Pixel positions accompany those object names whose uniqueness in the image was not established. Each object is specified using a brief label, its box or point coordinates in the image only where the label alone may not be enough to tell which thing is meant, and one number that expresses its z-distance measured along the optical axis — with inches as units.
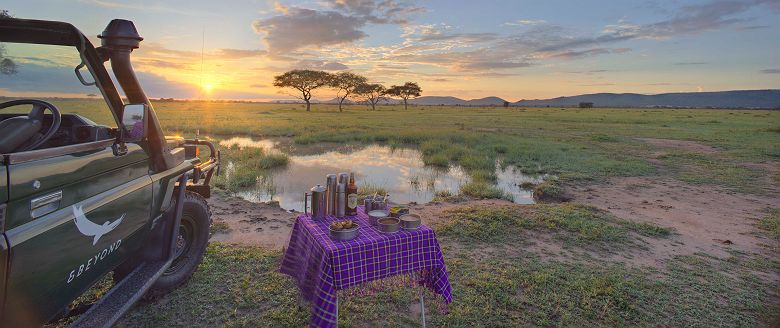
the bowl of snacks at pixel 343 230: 120.3
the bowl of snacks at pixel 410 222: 130.0
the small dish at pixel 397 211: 140.5
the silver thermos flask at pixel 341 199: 141.9
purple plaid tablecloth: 114.0
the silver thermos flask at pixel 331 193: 142.6
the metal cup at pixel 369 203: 149.3
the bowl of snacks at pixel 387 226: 126.7
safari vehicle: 79.5
